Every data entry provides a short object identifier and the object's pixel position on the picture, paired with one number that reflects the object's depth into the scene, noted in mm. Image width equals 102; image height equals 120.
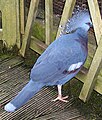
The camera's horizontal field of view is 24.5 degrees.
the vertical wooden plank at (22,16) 2311
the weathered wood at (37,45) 2280
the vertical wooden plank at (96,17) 1817
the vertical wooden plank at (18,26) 2324
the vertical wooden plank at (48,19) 2126
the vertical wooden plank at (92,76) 1837
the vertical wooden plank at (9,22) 2357
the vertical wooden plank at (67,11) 1970
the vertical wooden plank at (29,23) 2198
